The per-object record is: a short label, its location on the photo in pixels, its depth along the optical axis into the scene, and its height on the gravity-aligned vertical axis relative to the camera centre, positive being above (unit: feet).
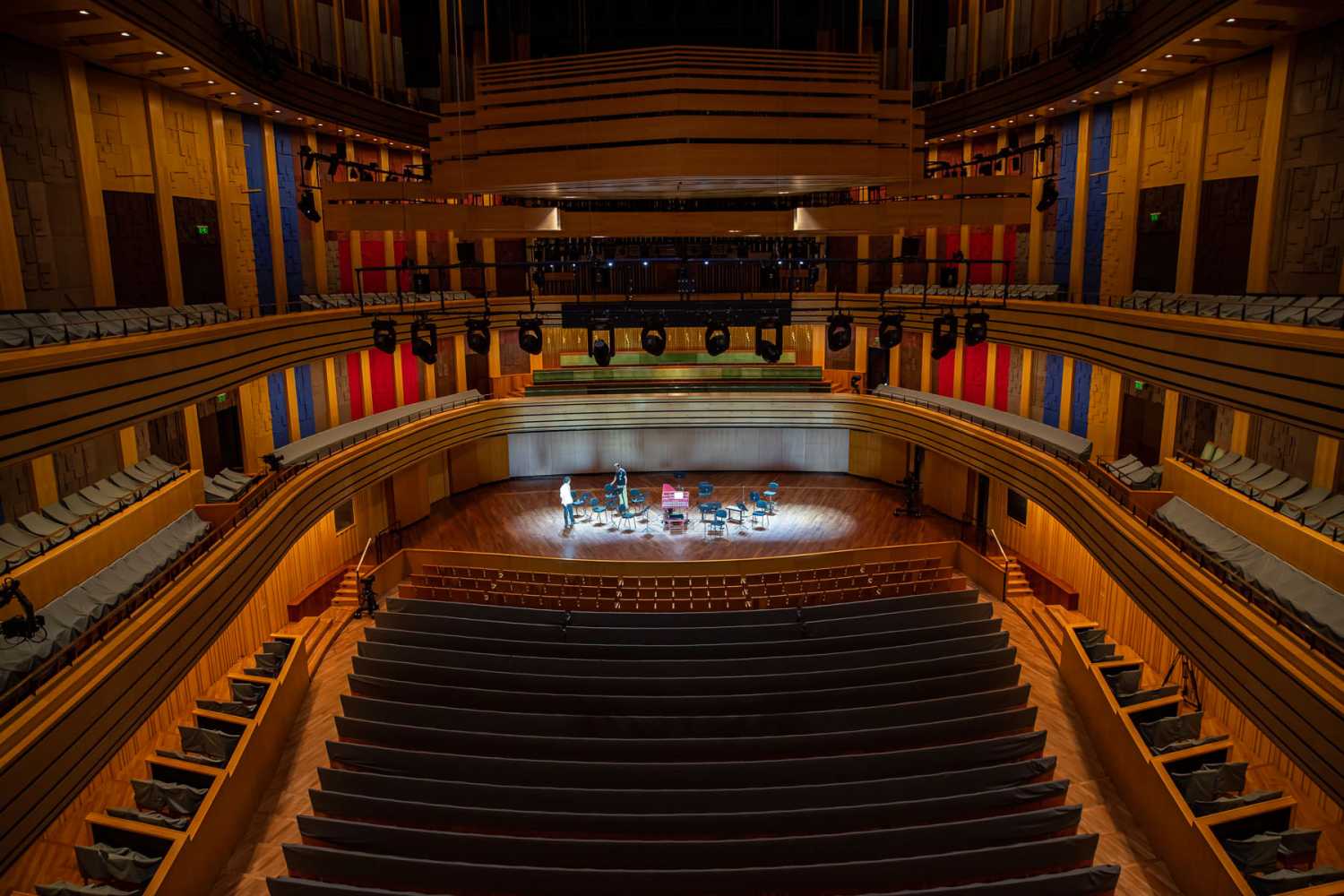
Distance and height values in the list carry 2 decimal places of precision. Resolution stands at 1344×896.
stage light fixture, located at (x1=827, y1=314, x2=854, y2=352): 31.48 -1.45
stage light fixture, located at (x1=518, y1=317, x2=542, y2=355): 32.37 -1.53
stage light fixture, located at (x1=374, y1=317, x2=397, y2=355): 30.05 -1.45
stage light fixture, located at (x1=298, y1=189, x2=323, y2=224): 34.73 +4.18
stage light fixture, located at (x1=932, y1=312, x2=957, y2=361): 31.77 -1.84
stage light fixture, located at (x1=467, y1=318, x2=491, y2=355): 31.23 -1.48
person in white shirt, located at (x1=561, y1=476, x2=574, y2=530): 49.57 -12.86
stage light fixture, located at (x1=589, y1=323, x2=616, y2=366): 35.45 -2.46
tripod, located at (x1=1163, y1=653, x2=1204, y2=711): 31.83 -15.87
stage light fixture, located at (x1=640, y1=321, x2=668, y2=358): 33.42 -1.83
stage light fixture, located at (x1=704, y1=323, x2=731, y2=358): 32.63 -1.75
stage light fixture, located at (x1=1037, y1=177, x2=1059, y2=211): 36.25 +4.45
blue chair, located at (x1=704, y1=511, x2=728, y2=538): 48.24 -13.99
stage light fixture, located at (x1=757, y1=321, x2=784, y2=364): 34.33 -2.35
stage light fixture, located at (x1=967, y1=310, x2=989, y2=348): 31.55 -1.44
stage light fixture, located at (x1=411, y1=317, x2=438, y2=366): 29.73 -1.76
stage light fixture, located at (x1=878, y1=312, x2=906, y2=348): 32.37 -1.52
